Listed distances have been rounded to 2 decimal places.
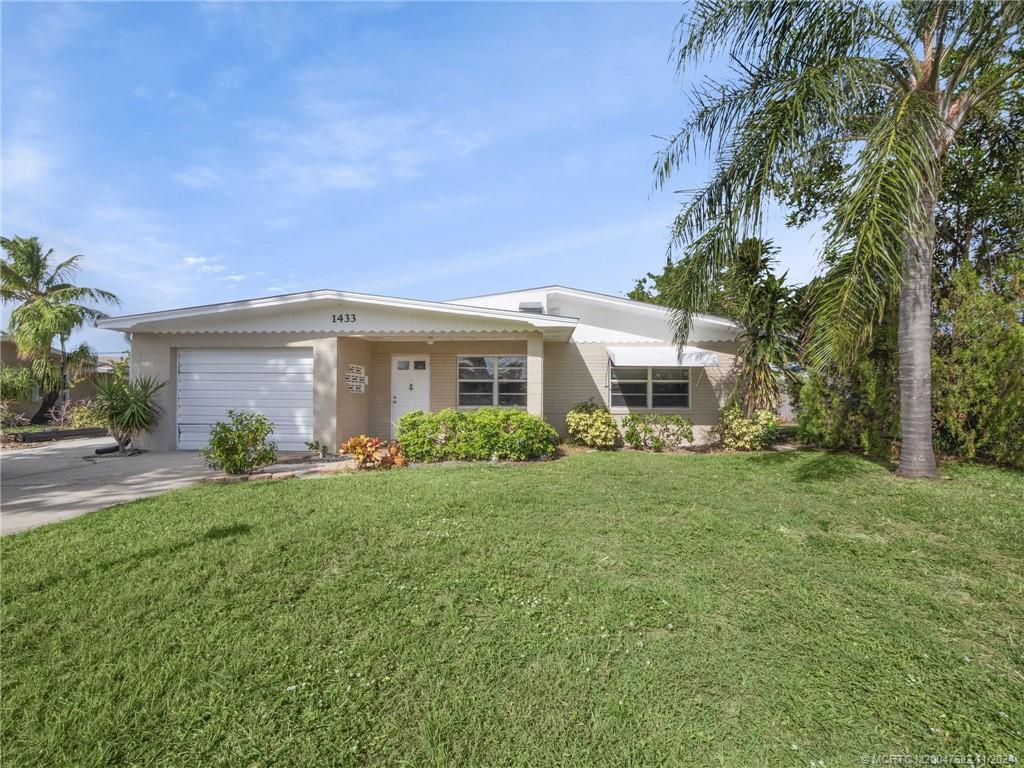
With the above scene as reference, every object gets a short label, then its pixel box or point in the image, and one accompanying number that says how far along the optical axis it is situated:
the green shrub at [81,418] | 16.92
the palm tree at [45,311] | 16.66
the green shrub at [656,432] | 12.04
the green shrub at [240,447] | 8.01
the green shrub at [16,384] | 16.12
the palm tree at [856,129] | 5.75
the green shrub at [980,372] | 8.00
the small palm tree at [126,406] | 10.90
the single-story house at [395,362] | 11.59
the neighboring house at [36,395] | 18.75
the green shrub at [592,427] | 11.87
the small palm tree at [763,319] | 11.46
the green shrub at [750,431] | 11.41
